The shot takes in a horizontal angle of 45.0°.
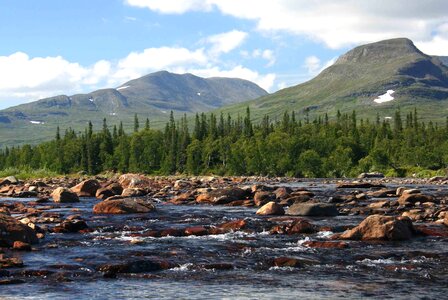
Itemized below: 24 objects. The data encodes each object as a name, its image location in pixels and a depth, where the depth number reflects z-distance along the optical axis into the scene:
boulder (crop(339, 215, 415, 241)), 26.59
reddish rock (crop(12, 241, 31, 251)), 24.28
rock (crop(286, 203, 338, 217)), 37.78
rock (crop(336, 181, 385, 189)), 71.03
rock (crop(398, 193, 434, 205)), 44.94
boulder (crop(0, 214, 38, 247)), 24.91
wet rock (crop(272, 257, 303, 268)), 21.00
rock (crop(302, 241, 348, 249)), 24.72
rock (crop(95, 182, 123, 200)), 58.56
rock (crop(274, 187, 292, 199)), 51.47
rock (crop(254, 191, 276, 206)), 48.34
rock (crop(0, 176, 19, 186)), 85.51
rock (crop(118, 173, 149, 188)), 75.69
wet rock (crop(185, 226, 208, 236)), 29.50
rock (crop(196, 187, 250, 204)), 50.62
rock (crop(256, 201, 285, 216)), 38.28
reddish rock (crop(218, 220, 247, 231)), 31.30
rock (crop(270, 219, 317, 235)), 29.59
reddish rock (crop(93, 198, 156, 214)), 40.59
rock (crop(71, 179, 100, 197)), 61.22
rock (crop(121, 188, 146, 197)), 60.03
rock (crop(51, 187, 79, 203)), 52.72
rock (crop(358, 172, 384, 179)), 112.31
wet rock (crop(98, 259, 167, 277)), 19.97
